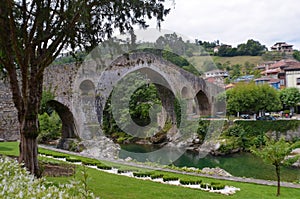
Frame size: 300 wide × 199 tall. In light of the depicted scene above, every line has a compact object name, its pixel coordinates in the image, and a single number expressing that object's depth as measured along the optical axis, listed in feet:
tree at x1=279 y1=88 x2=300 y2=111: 108.58
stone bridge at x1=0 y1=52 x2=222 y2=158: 62.64
